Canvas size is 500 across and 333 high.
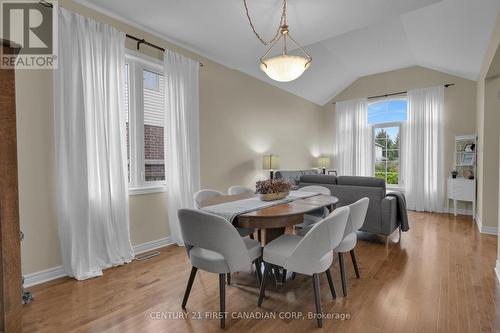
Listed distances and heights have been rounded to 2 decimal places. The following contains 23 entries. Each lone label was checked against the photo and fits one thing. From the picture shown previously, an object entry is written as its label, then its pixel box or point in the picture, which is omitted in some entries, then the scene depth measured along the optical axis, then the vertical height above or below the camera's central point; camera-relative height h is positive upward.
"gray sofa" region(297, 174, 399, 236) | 3.35 -0.51
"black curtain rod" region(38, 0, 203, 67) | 3.02 +1.45
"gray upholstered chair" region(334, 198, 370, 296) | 2.13 -0.56
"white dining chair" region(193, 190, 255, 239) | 2.69 -0.38
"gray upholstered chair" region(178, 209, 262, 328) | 1.67 -0.54
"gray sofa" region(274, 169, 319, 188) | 5.00 -0.26
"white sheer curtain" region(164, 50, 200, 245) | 3.39 +0.38
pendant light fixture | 2.54 +0.95
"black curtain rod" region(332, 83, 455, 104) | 5.42 +1.58
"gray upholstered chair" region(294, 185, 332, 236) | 2.95 -0.60
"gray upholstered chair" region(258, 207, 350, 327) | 1.68 -0.62
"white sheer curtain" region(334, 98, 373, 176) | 6.57 +0.57
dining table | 1.84 -0.38
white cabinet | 4.82 -0.58
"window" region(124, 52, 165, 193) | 3.17 +0.53
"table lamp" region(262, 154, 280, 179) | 4.81 -0.01
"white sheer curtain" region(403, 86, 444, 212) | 5.52 +0.21
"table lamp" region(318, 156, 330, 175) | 6.69 -0.02
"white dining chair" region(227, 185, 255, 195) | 3.29 -0.36
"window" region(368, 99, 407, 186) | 6.27 +0.63
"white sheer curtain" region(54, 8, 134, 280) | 2.47 +0.16
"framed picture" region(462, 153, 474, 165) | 4.93 +0.02
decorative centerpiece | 2.41 -0.26
